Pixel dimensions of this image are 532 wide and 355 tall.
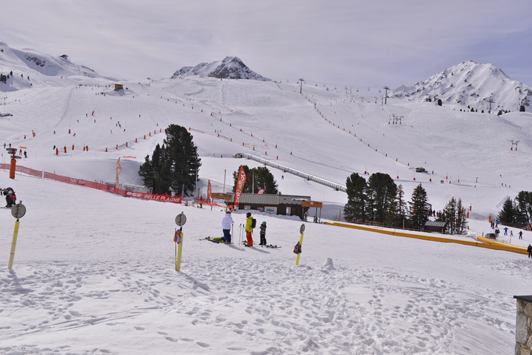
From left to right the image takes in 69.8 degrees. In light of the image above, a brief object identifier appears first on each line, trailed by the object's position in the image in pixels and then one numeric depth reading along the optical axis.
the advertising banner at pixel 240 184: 32.00
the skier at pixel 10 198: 20.20
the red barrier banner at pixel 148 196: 38.27
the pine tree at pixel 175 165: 50.38
